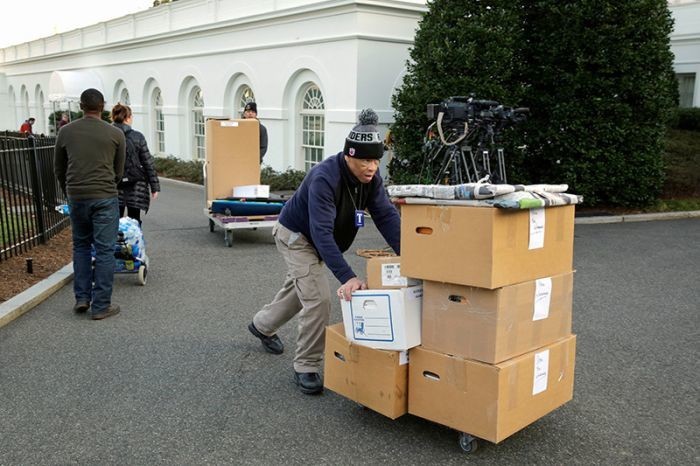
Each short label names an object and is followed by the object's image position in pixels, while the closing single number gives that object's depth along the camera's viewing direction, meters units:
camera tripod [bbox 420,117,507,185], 10.59
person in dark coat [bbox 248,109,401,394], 4.19
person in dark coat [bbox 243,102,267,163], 11.37
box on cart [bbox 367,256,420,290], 4.14
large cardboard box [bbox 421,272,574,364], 3.56
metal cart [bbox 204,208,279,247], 9.80
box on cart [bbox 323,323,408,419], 3.93
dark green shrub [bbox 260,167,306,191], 17.50
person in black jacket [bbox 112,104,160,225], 8.09
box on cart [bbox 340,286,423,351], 3.78
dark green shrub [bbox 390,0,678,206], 12.62
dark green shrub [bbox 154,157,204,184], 20.72
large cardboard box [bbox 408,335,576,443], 3.58
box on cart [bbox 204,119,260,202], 10.60
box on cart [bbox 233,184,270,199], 10.62
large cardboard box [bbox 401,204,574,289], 3.48
